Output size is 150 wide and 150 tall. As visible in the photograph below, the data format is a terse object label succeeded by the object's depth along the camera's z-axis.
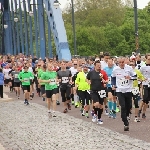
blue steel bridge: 39.59
